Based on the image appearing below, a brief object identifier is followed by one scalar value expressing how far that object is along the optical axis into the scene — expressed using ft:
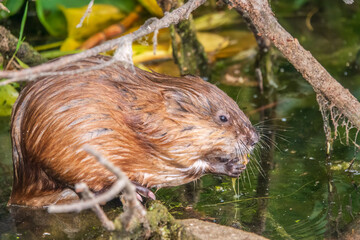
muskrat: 19.60
